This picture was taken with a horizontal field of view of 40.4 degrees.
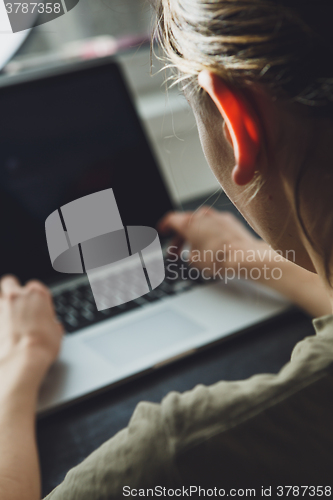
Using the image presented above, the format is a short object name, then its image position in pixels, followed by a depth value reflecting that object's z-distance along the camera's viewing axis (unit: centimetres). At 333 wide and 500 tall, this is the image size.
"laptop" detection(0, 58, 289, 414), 59
